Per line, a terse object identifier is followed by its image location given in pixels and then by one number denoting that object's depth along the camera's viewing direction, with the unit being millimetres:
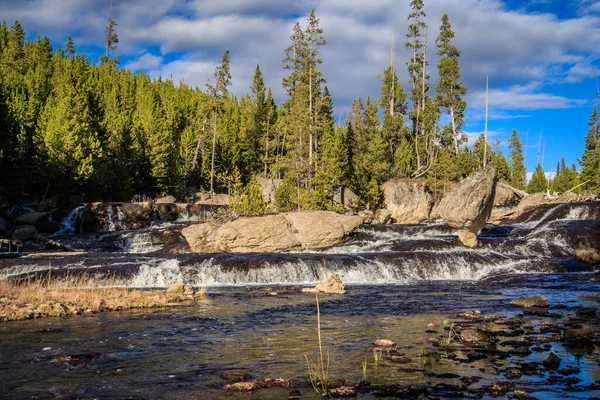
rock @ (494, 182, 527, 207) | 58094
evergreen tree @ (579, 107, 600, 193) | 75544
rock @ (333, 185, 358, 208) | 51625
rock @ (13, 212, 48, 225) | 42906
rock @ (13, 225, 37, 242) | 36031
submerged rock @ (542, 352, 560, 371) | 8391
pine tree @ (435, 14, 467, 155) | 70000
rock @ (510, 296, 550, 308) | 15362
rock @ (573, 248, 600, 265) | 25984
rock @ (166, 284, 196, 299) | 18122
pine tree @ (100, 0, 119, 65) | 131875
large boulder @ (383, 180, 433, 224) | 53938
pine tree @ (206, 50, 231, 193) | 64125
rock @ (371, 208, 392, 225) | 50584
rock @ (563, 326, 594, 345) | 10297
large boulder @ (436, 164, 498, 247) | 30094
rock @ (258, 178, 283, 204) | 56562
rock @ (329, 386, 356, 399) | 7145
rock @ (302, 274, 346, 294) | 19797
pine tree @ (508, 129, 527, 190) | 85788
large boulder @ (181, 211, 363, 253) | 33125
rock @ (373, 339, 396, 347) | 10258
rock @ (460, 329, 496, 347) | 10219
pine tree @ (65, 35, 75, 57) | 128500
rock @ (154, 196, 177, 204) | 54869
